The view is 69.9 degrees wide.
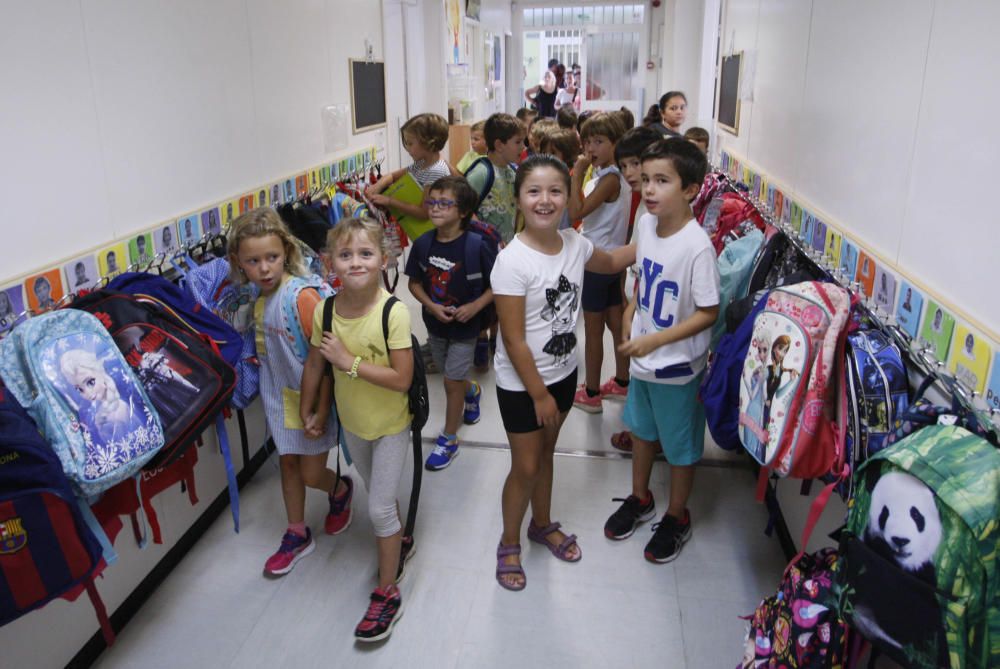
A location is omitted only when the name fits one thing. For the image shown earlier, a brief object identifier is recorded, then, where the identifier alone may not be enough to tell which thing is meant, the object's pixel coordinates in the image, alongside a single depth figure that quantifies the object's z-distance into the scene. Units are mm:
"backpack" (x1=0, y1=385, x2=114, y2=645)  1408
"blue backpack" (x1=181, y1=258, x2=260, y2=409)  2291
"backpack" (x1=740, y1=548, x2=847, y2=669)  1482
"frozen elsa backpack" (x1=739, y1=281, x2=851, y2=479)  1617
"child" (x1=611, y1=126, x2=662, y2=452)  2771
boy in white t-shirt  2117
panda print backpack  1115
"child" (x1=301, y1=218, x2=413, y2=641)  2012
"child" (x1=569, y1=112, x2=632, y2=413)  3153
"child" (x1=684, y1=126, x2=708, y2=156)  4426
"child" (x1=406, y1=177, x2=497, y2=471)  2812
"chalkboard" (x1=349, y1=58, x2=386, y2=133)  4238
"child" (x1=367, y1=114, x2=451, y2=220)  3383
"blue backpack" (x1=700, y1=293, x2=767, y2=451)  1963
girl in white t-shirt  1994
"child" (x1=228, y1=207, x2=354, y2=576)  2174
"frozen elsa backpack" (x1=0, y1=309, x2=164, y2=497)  1554
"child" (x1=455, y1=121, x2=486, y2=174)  4473
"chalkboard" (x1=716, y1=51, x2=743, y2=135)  4164
